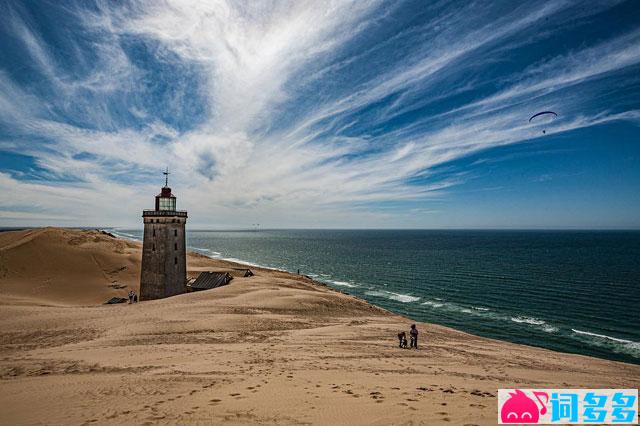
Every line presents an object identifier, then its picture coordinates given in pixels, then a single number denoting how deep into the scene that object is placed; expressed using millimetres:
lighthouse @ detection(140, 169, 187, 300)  31531
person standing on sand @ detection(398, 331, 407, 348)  19156
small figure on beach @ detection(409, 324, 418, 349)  19391
